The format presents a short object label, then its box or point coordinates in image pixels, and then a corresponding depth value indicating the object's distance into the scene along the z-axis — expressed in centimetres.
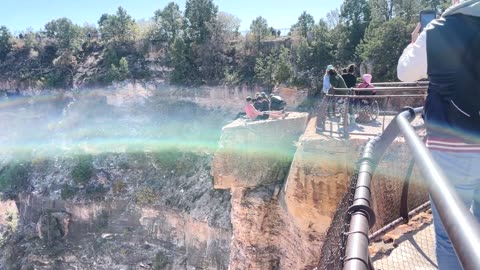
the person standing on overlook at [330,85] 769
